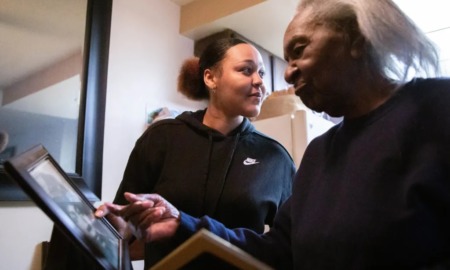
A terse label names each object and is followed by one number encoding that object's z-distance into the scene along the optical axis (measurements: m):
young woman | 1.15
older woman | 0.58
